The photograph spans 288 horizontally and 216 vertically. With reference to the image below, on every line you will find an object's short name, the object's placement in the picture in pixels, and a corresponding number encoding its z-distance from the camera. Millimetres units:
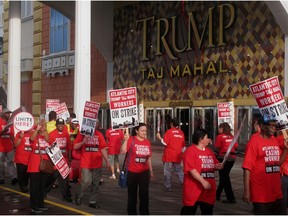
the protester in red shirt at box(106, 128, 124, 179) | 8886
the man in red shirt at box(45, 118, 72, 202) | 6463
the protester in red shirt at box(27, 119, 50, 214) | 5662
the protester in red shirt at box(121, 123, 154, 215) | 5125
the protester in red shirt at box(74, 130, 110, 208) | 6120
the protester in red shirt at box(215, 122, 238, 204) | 6448
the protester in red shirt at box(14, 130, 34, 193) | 7234
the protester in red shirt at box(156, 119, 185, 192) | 7533
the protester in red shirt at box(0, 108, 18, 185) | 8229
